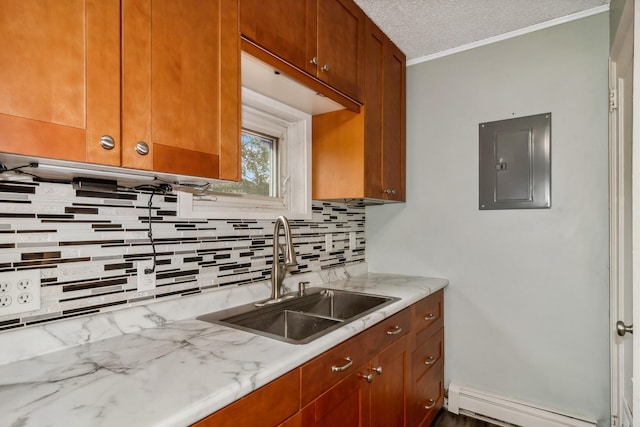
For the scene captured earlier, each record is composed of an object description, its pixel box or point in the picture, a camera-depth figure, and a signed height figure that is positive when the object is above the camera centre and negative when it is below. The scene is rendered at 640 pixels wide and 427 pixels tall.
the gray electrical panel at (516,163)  2.01 +0.29
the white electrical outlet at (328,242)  2.21 -0.18
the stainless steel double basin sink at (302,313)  1.41 -0.45
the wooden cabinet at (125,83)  0.72 +0.31
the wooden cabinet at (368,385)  0.93 -0.60
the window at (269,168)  1.66 +0.25
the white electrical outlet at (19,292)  0.95 -0.21
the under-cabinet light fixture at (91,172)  0.87 +0.11
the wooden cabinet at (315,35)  1.28 +0.74
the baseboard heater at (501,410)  1.92 -1.13
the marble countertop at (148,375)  0.71 -0.40
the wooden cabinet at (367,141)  1.94 +0.41
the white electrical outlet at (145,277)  1.25 -0.23
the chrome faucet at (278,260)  1.55 -0.22
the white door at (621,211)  1.43 +0.01
